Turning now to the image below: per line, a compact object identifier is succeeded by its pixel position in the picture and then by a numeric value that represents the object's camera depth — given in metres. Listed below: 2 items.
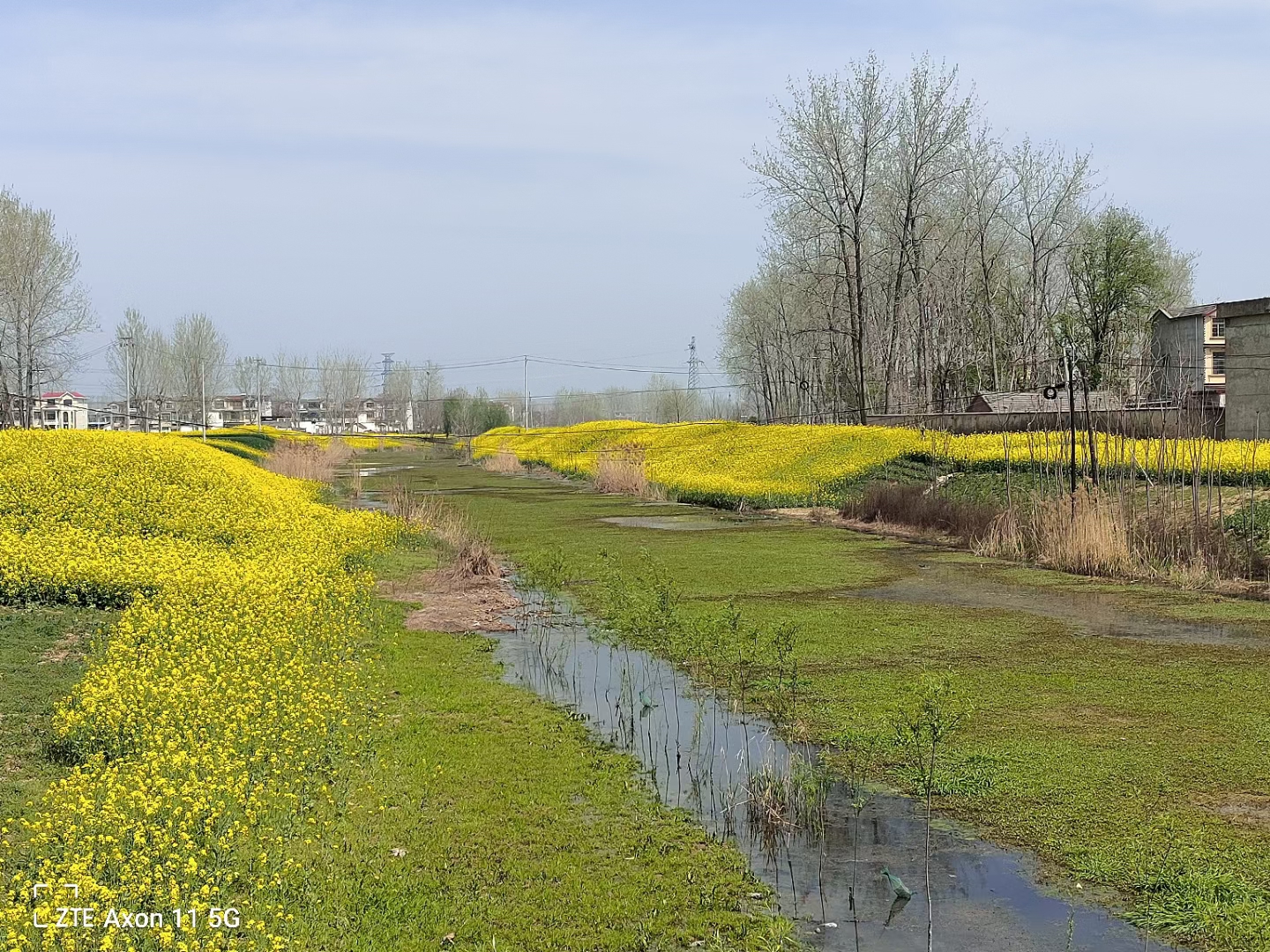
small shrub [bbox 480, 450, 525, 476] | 49.66
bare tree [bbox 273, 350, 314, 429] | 125.89
